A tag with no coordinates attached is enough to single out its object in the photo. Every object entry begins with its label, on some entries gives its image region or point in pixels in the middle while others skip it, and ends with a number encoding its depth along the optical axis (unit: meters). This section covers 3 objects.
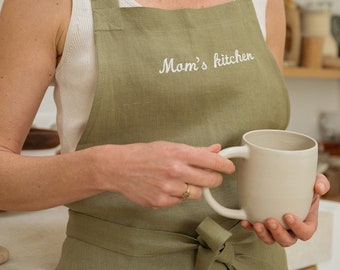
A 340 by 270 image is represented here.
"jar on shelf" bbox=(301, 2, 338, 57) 2.15
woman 0.56
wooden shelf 2.08
